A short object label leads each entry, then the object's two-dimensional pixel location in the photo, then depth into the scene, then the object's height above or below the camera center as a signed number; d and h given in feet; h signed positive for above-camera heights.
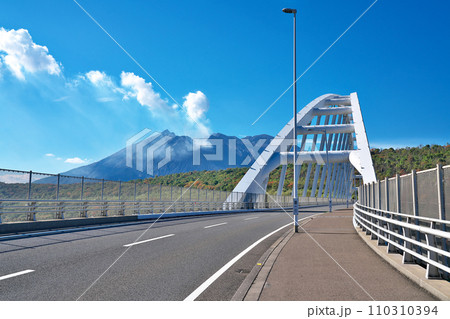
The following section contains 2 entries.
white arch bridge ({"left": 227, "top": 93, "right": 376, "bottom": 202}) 131.54 +19.23
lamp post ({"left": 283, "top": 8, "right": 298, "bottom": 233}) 46.61 +5.68
